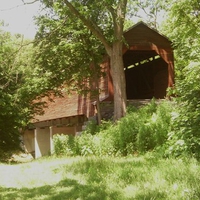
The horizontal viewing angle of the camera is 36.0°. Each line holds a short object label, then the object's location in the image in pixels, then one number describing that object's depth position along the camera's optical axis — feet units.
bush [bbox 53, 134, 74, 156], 44.68
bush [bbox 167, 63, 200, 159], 24.59
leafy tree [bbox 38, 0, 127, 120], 46.90
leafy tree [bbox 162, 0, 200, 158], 24.66
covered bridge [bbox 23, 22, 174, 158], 59.82
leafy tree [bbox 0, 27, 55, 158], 53.36
